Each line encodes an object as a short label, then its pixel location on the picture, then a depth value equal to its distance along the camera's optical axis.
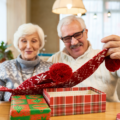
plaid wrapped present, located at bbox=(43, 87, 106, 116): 0.73
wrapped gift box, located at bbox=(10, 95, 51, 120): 0.62
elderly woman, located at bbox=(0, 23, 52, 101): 1.40
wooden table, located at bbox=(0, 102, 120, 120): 0.74
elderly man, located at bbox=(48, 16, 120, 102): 1.45
